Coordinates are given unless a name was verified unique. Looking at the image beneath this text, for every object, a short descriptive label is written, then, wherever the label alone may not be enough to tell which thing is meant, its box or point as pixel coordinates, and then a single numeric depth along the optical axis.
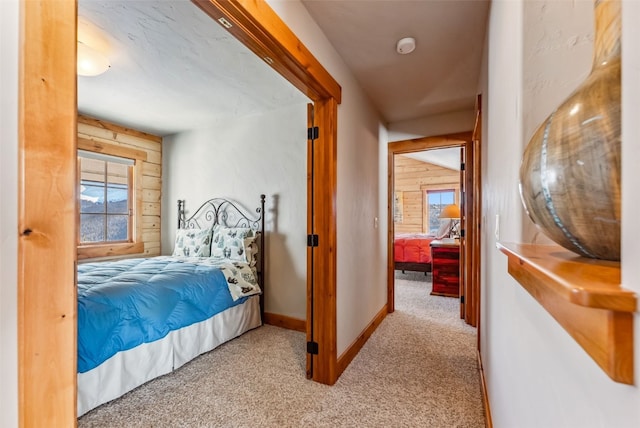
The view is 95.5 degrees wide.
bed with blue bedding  1.86
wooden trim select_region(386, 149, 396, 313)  3.65
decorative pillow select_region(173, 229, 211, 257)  3.56
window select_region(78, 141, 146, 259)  3.72
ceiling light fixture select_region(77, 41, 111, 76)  2.03
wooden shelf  0.27
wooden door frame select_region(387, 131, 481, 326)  2.89
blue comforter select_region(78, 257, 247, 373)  1.83
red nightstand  4.28
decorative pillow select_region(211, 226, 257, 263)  3.25
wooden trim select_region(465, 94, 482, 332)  2.47
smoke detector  2.03
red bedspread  5.59
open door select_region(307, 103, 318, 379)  2.09
